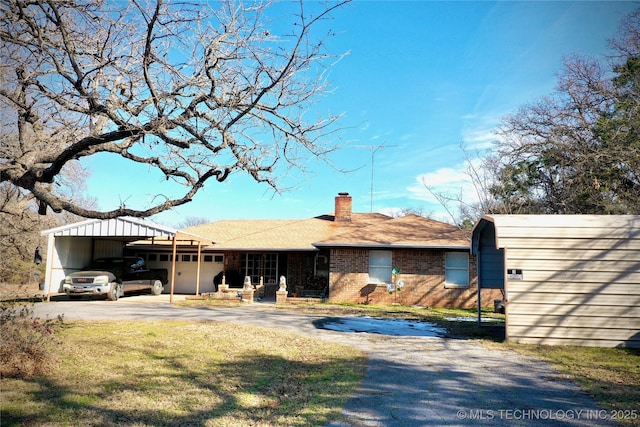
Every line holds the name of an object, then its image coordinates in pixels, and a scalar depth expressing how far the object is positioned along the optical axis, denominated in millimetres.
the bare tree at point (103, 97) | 7418
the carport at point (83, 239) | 19141
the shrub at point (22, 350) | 6066
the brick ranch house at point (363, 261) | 20297
